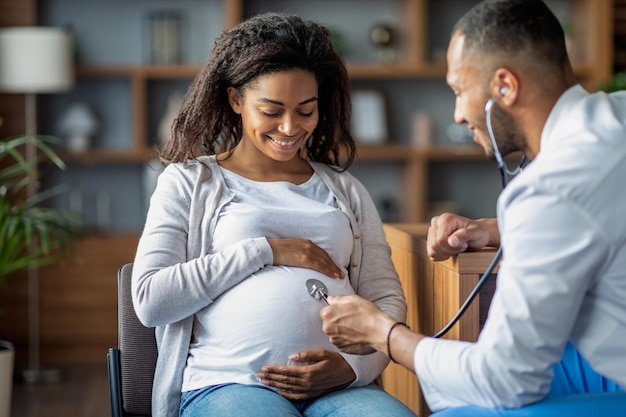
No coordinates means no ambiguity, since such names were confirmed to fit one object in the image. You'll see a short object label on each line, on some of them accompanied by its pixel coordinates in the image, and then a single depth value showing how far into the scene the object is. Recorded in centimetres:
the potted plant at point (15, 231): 337
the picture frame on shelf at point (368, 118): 536
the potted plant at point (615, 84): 452
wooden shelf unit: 512
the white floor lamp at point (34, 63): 461
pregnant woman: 194
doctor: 136
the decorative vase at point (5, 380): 335
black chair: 205
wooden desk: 187
